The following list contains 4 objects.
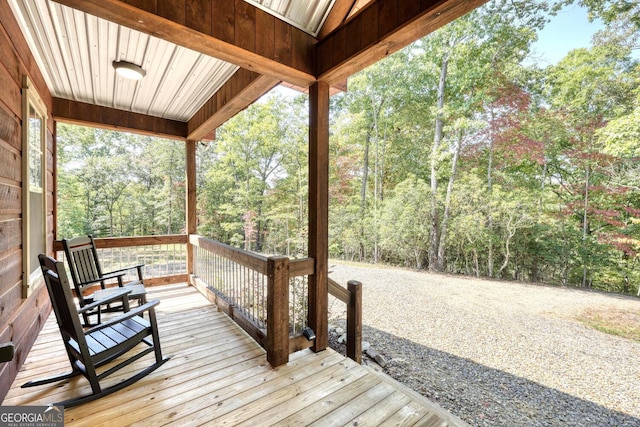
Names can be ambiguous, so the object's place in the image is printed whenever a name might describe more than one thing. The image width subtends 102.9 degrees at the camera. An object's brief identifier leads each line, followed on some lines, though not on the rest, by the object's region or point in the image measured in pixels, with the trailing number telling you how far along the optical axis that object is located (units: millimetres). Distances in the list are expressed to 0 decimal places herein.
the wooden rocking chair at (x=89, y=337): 1576
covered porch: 1562
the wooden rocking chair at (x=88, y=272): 2512
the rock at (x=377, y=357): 3334
